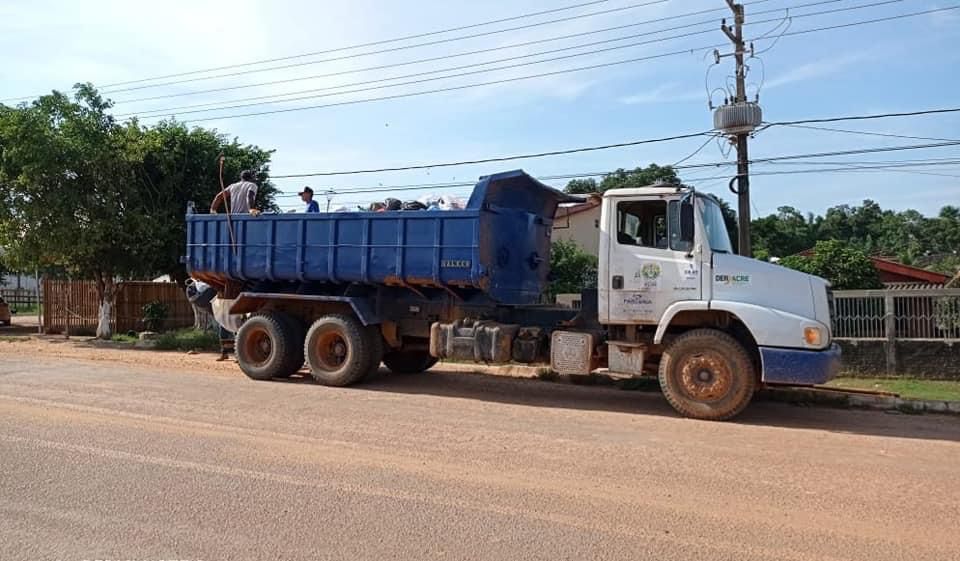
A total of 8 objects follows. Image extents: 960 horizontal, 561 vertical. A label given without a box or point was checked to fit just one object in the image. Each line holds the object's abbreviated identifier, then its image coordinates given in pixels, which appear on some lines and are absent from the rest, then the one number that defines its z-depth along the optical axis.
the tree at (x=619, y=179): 33.72
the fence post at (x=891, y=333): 12.73
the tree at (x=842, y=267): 17.20
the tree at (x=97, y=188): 18.20
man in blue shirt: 11.63
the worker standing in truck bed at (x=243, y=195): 11.77
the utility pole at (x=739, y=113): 16.45
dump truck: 8.45
